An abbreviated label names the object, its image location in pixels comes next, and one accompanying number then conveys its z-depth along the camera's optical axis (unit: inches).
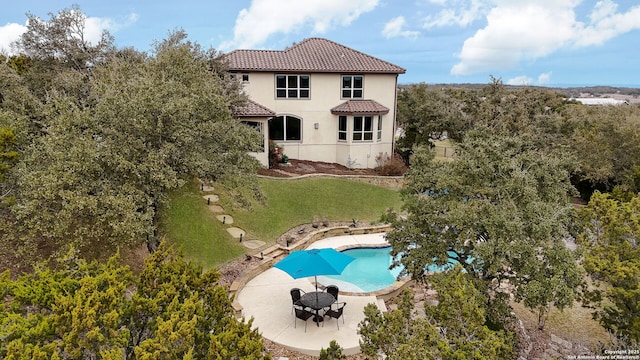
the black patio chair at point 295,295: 492.6
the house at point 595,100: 3161.9
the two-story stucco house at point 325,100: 1096.8
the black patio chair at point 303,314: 473.1
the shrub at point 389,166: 1095.0
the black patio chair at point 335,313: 472.7
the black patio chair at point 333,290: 514.0
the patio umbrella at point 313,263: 472.4
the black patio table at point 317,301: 469.4
